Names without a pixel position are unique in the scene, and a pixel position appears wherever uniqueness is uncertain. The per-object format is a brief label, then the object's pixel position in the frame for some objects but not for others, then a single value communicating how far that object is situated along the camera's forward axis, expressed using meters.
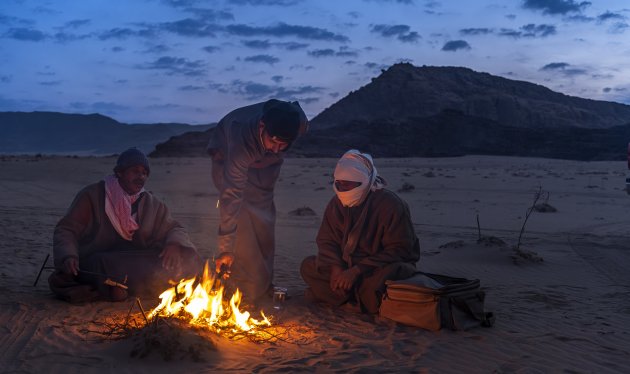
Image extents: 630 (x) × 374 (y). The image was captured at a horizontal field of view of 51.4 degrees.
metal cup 6.36
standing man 5.60
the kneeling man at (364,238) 5.89
